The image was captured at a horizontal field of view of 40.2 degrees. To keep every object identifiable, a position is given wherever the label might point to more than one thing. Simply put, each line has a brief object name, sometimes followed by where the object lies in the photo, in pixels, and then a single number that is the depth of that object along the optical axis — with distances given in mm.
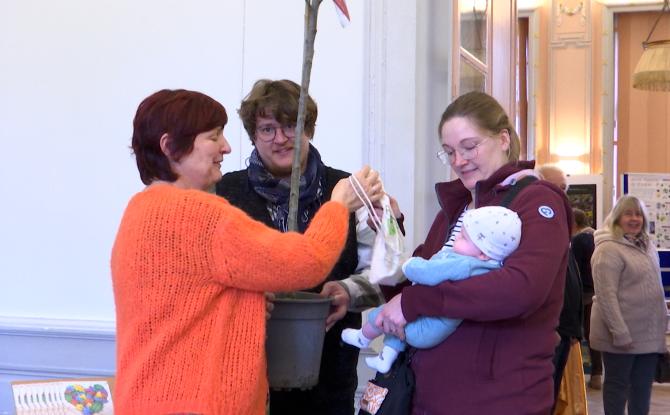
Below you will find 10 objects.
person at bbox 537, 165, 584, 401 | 3471
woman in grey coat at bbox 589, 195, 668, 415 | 5375
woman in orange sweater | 1759
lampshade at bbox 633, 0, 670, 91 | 9430
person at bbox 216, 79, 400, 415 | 2354
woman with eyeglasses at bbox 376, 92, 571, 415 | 1900
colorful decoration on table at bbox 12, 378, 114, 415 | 2797
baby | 1940
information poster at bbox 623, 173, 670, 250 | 10664
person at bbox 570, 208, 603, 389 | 6695
